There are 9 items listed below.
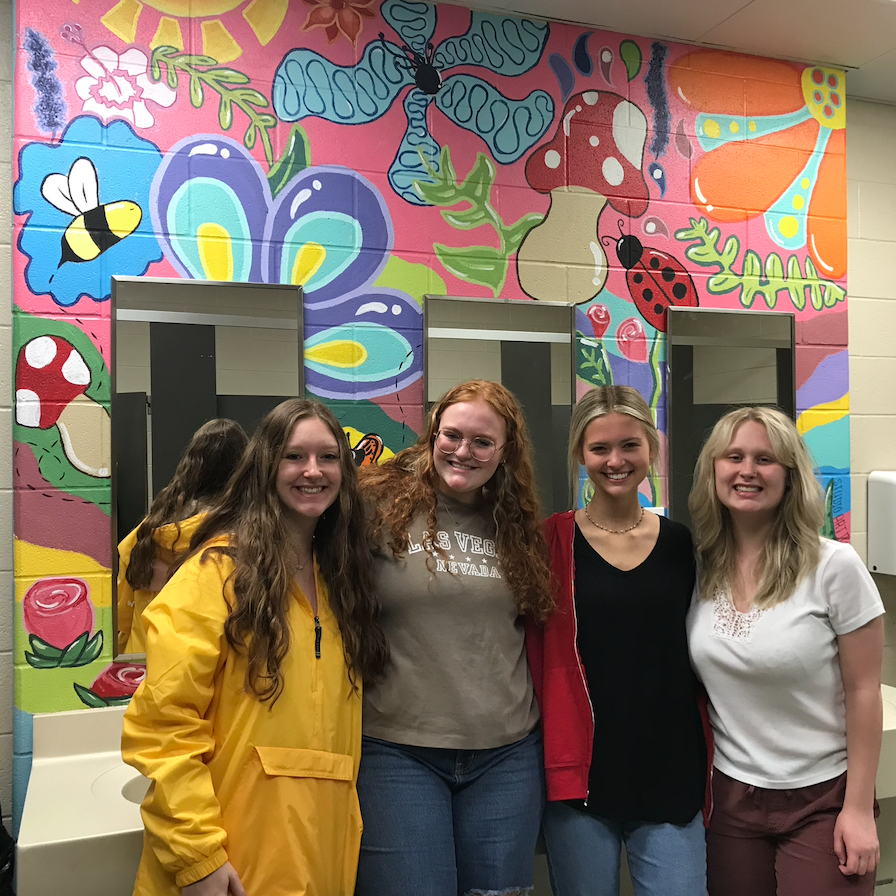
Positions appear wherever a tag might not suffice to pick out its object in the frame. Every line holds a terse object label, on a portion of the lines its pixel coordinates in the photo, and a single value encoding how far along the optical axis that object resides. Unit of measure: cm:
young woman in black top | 153
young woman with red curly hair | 146
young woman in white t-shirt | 148
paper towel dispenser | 262
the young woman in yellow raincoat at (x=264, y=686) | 127
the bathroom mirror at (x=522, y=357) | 219
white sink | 146
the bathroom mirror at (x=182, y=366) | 192
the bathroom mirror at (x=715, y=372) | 242
